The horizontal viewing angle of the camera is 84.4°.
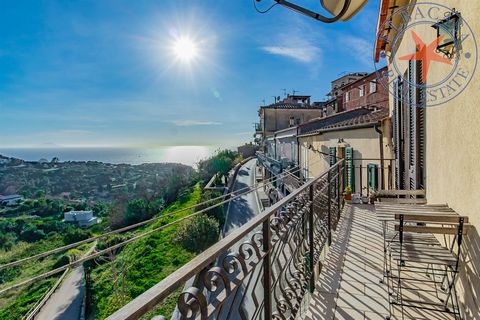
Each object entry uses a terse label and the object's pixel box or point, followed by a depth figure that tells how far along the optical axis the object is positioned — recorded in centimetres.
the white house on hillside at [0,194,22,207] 2896
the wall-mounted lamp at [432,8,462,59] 215
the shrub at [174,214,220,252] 1266
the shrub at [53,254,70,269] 1300
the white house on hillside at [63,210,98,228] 2877
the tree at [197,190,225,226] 1458
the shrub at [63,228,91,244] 1884
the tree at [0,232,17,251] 2270
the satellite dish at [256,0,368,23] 281
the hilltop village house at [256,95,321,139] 2816
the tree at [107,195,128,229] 2358
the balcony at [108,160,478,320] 79
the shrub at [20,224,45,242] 2458
